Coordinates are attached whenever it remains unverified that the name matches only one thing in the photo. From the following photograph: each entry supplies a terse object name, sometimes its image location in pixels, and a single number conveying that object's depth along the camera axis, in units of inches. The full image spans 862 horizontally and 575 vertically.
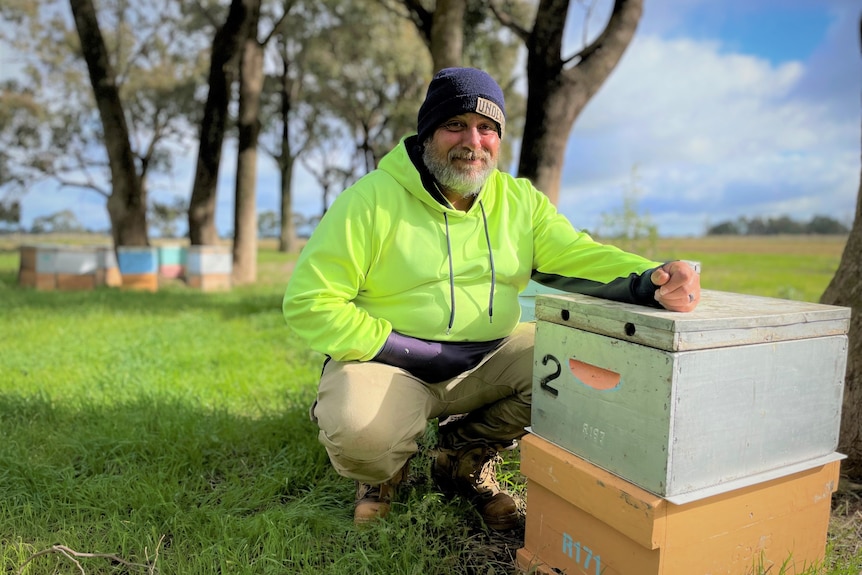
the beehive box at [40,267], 371.2
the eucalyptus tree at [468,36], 237.3
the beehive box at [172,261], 444.5
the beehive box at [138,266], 390.0
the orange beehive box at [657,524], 63.4
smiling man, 86.2
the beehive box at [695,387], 61.2
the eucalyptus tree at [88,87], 649.6
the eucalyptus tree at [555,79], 224.5
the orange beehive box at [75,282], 374.0
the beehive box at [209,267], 405.6
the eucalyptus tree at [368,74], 660.7
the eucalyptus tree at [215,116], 381.1
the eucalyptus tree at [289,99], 711.1
